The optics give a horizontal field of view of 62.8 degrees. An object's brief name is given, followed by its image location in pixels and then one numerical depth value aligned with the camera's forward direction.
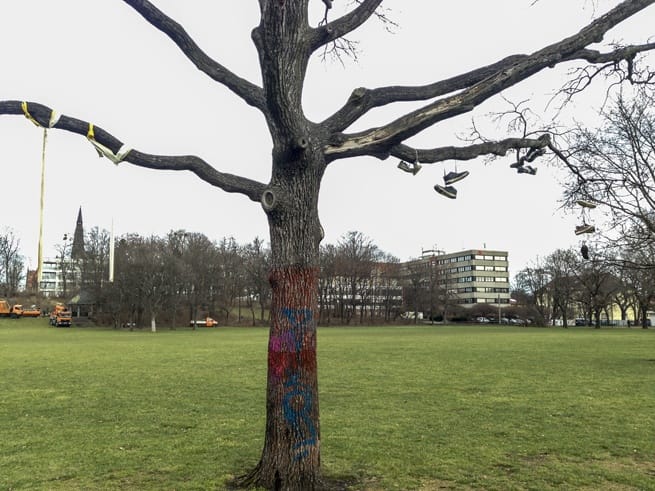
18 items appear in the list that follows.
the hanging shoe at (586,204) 6.46
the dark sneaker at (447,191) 5.95
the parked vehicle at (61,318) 57.72
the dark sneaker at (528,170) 5.92
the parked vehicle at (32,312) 64.69
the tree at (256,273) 68.05
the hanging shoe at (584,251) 7.79
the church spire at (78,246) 62.87
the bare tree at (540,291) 76.38
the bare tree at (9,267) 71.38
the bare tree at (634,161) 17.25
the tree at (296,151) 4.90
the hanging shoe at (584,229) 6.98
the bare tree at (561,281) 68.81
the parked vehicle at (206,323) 65.00
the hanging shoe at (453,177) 5.90
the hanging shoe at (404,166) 5.65
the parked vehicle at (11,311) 63.00
